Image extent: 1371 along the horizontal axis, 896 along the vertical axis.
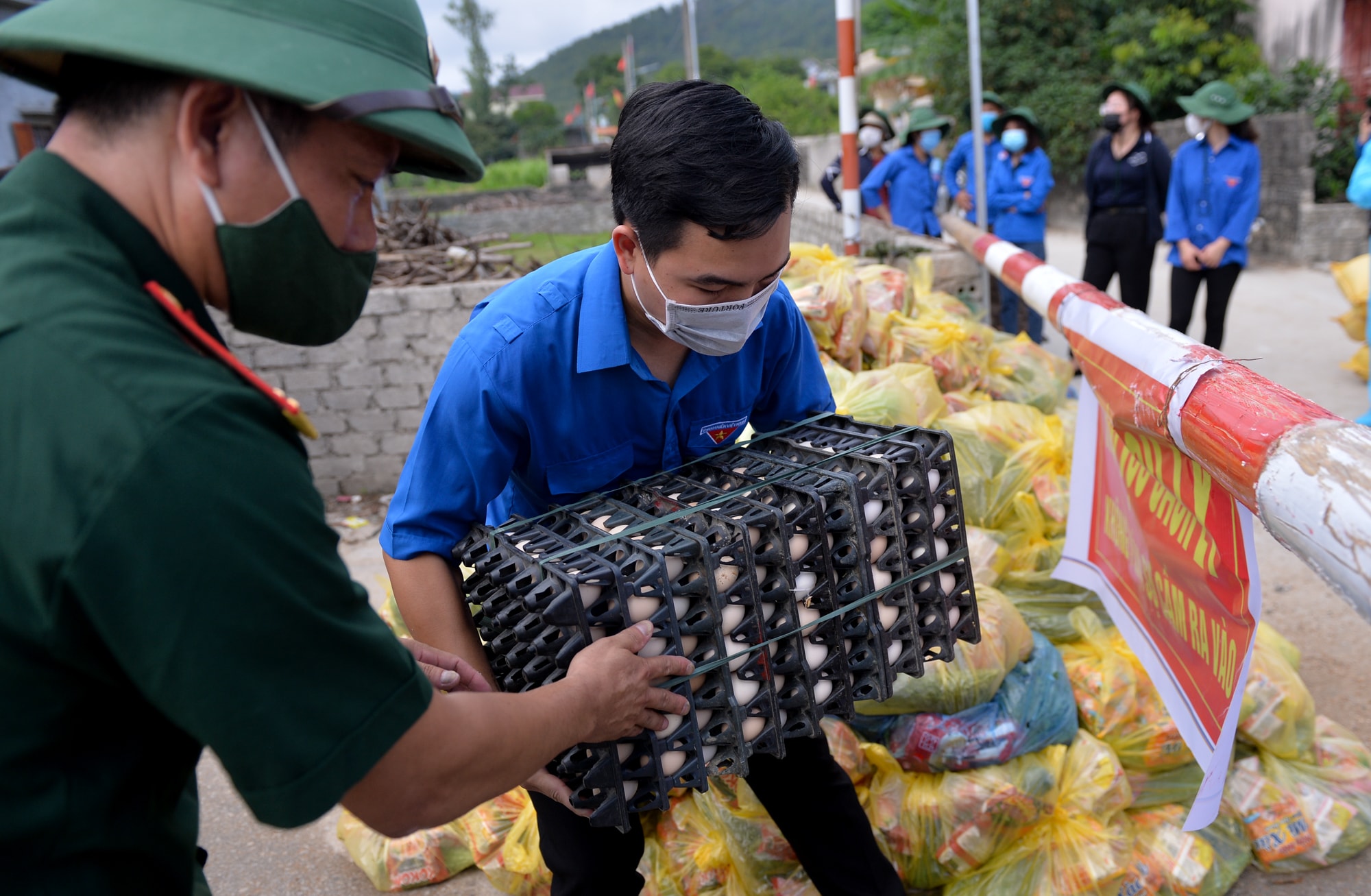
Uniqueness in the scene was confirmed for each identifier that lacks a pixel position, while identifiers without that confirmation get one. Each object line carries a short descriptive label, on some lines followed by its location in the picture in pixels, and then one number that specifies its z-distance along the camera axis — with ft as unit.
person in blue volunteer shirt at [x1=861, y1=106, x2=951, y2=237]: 31.68
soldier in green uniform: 2.50
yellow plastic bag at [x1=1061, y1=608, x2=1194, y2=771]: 8.25
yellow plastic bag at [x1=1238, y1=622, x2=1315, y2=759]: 8.34
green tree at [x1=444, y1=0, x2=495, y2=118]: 271.49
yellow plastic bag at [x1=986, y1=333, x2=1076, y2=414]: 14.80
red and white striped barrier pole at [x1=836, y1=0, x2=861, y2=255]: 18.93
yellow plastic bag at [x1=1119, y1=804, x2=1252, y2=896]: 7.66
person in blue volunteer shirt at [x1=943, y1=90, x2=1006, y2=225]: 33.40
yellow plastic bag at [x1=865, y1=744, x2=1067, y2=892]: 7.59
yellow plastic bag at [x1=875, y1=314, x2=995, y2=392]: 14.42
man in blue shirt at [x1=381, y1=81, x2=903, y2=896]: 5.26
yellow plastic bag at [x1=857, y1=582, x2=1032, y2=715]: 7.77
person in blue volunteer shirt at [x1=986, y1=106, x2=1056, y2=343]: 26.14
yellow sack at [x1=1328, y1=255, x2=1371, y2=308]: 20.70
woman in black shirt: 21.66
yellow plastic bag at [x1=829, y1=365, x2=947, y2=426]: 11.12
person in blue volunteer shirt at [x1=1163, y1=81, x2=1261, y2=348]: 20.13
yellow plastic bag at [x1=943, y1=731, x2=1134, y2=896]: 7.40
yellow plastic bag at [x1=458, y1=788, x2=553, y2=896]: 8.23
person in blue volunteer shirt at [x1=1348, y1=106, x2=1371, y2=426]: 15.56
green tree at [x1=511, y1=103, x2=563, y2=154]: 242.99
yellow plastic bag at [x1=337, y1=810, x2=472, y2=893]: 8.79
